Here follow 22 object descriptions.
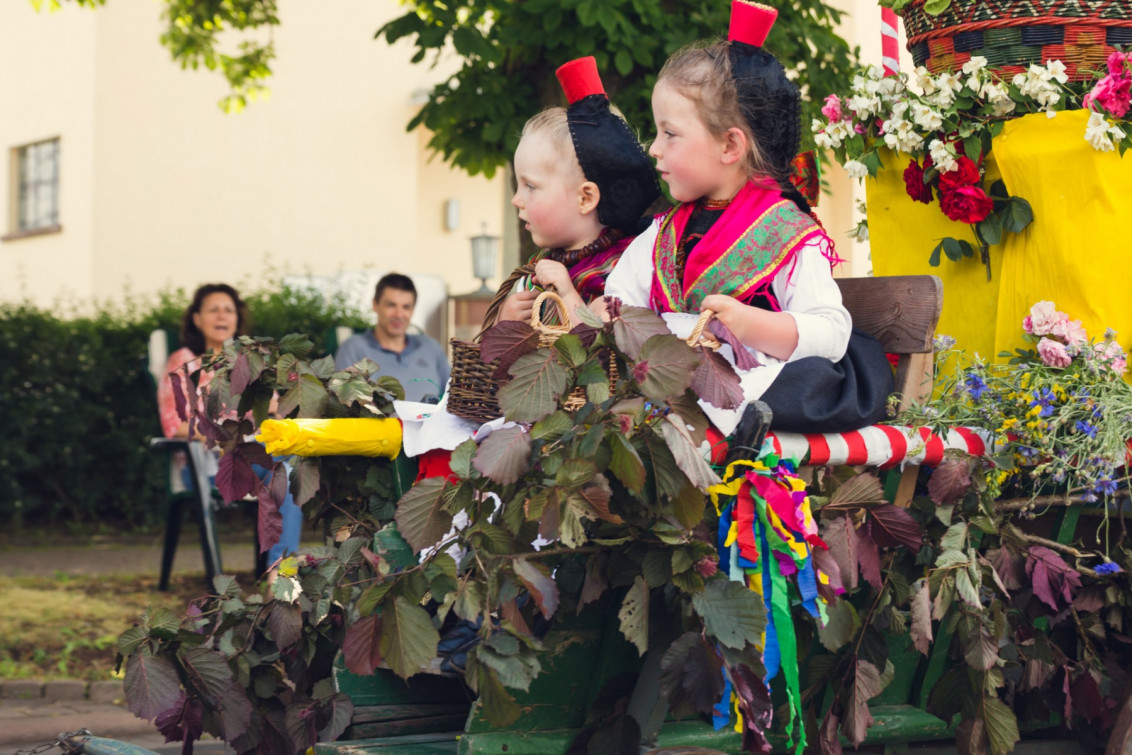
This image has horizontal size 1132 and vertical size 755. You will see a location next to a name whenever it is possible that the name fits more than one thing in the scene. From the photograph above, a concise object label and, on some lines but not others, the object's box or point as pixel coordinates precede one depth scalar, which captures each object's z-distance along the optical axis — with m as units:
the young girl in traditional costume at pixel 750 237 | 4.86
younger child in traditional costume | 5.74
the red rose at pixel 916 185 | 6.35
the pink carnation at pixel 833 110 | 6.59
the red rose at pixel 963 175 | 6.08
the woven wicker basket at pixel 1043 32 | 6.02
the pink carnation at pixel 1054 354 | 5.46
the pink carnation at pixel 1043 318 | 5.68
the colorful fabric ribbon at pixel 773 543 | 4.14
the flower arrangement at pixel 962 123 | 5.68
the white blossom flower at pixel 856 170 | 6.51
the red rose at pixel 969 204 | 6.05
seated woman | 13.22
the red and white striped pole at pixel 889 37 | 7.00
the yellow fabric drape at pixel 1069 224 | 5.75
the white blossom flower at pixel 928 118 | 6.11
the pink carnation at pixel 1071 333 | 5.54
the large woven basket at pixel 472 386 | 5.00
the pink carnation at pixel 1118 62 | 5.66
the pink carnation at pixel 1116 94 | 5.62
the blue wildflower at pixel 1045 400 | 5.14
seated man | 14.19
